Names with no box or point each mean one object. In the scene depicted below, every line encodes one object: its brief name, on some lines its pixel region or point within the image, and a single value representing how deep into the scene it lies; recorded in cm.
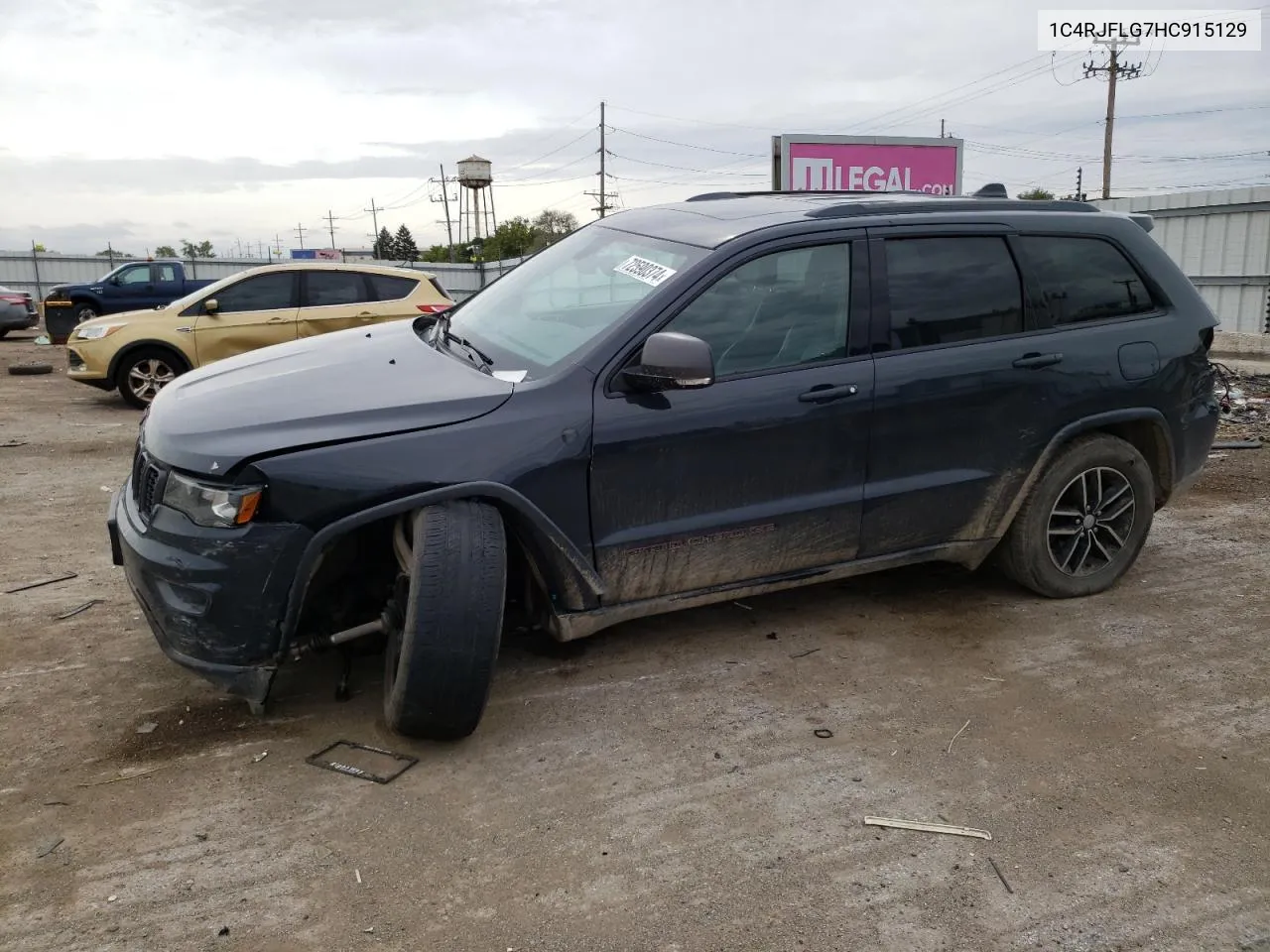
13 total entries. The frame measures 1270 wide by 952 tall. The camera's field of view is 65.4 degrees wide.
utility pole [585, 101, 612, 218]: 6378
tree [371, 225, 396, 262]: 10262
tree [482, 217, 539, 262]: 7925
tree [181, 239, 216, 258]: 8878
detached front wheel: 309
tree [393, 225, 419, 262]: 10462
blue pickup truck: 1655
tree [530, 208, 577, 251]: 8400
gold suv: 1051
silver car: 1961
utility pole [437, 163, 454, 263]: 8844
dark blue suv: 313
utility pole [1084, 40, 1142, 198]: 3875
